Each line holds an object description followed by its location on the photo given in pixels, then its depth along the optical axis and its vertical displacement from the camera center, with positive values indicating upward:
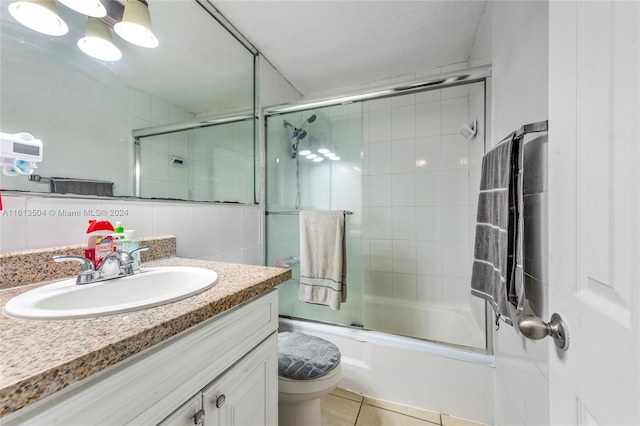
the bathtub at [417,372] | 1.23 -0.86
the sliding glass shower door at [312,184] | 1.60 +0.19
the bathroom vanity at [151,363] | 0.33 -0.27
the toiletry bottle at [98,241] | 0.77 -0.10
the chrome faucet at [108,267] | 0.68 -0.17
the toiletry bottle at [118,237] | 0.81 -0.09
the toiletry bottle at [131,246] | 0.84 -0.12
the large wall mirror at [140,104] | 0.74 +0.42
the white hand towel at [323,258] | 1.53 -0.30
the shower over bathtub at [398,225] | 1.32 -0.11
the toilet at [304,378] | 1.02 -0.70
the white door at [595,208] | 0.30 +0.01
